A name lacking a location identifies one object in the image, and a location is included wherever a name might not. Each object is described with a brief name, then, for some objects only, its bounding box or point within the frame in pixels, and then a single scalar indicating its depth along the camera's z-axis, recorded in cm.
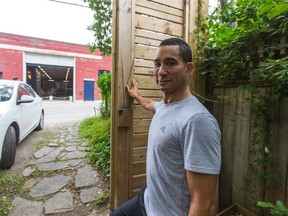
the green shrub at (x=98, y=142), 337
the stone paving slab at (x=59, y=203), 232
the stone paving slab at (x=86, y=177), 288
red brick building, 1627
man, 88
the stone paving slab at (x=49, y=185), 264
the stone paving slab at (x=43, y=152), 380
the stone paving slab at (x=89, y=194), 253
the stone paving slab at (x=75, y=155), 379
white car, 299
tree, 573
